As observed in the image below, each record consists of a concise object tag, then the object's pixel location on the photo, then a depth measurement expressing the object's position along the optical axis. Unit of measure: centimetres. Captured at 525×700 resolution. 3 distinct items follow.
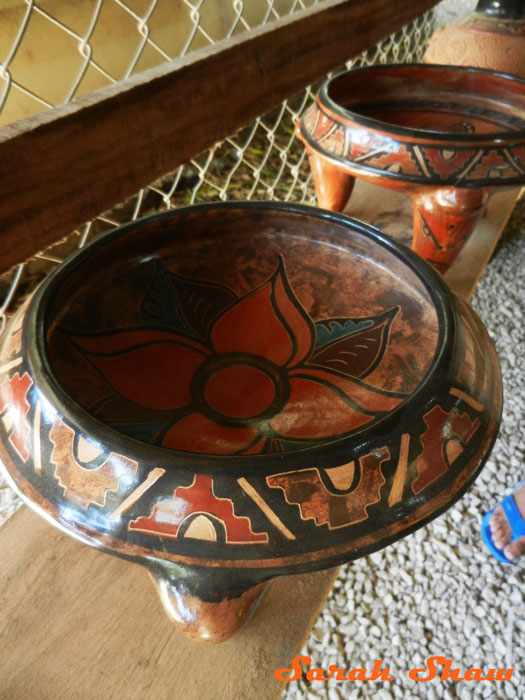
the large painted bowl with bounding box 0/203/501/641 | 33
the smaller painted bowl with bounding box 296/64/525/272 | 71
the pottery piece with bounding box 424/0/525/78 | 117
